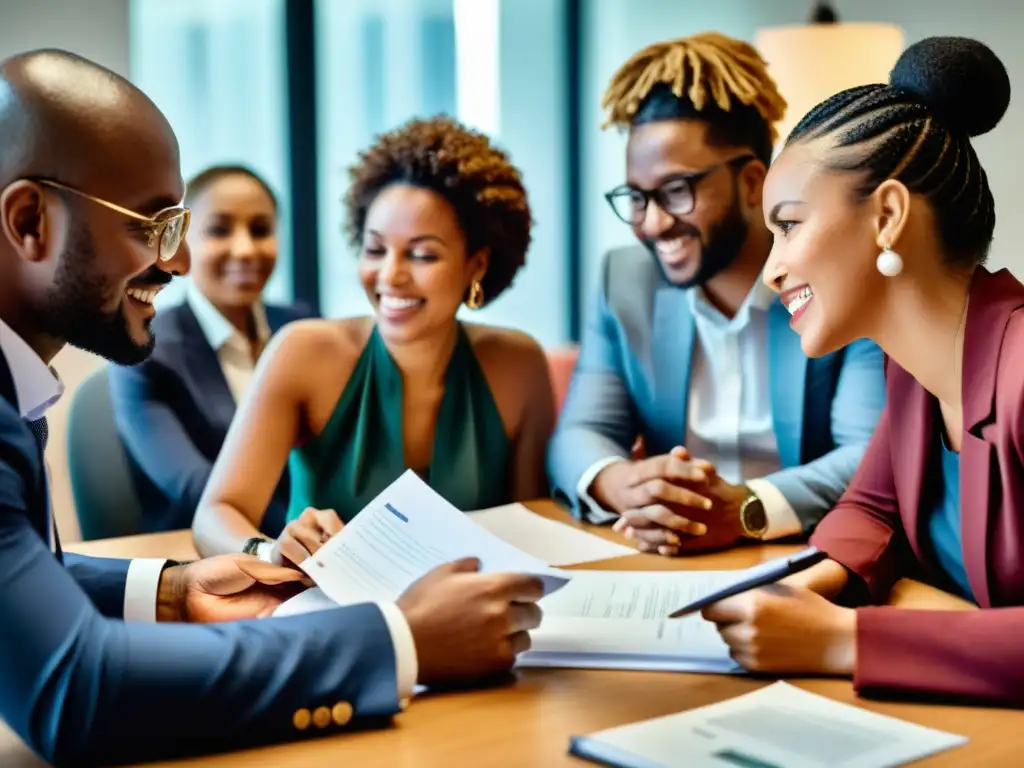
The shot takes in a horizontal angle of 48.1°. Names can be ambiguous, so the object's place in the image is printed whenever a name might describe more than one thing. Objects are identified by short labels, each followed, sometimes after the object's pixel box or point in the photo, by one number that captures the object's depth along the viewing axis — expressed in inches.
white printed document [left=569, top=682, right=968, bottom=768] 38.4
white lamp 131.0
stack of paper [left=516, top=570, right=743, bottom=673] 49.1
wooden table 39.6
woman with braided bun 48.1
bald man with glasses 37.9
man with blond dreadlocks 82.1
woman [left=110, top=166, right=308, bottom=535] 97.4
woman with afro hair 82.9
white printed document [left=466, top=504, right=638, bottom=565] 68.1
